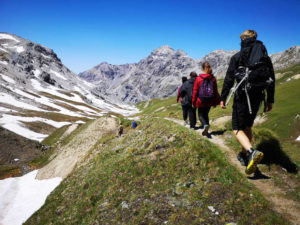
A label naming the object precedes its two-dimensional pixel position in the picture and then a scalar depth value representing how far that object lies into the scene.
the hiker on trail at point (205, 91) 11.22
